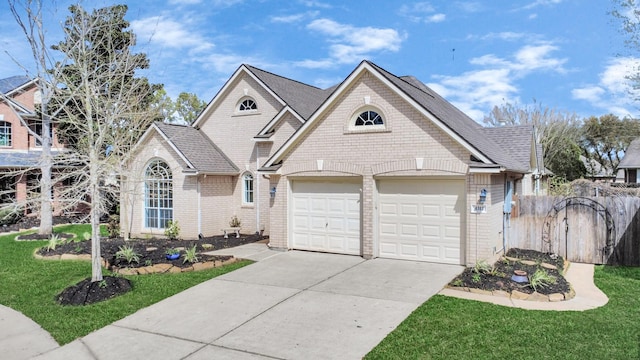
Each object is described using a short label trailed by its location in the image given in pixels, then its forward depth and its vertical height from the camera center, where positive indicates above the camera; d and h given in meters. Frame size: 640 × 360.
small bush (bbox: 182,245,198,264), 12.29 -2.32
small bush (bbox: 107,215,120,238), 18.41 -2.19
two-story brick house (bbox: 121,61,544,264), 11.79 -0.07
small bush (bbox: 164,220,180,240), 17.12 -2.19
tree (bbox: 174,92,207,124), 46.75 +7.72
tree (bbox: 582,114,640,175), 47.97 +3.97
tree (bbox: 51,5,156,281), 9.45 +1.72
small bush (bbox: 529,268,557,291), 9.37 -2.37
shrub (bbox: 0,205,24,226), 22.77 -2.33
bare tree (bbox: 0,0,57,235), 9.78 +2.87
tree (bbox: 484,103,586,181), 41.00 +5.15
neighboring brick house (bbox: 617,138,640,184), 38.00 +0.89
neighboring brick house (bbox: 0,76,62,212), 25.52 +2.62
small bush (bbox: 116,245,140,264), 12.31 -2.29
